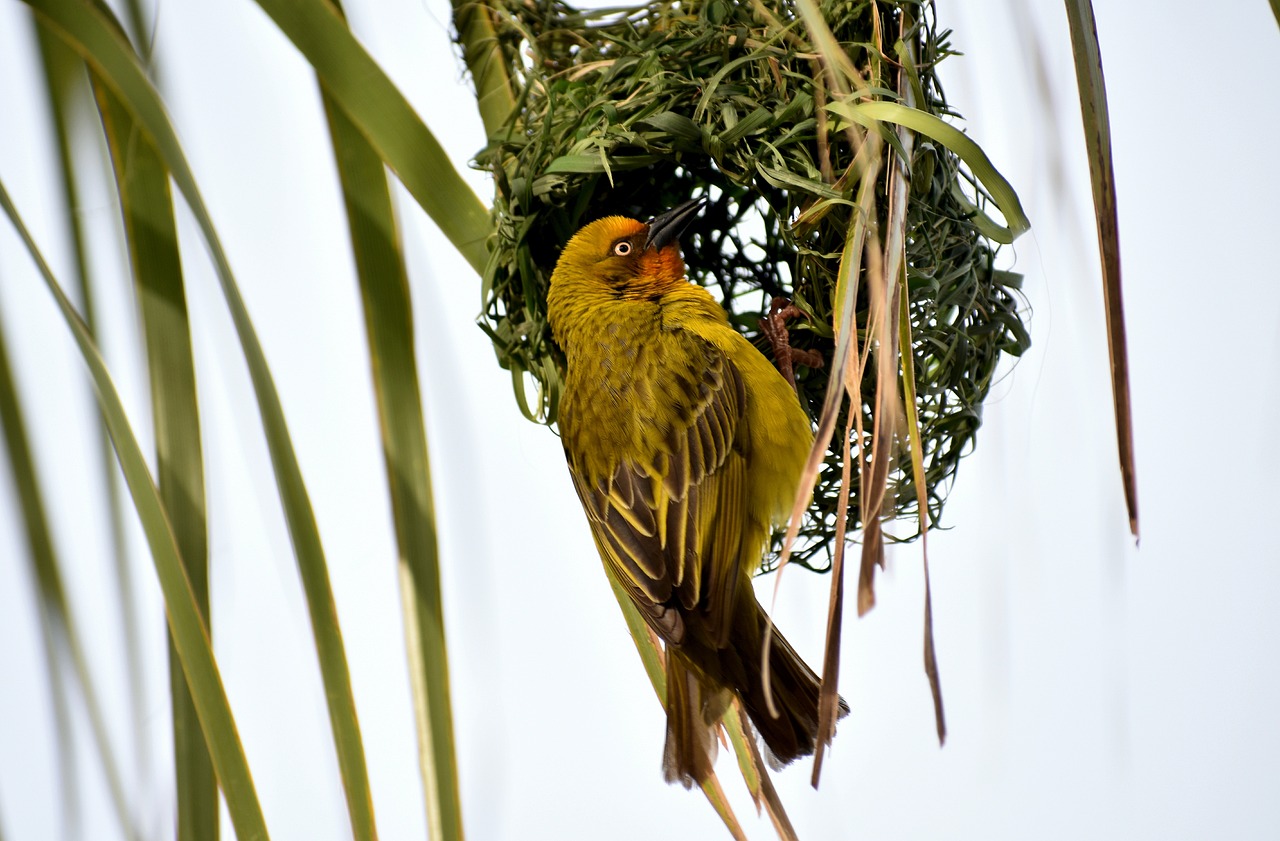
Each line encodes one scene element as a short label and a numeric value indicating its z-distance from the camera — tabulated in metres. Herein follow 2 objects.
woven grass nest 6.10
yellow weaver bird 6.12
